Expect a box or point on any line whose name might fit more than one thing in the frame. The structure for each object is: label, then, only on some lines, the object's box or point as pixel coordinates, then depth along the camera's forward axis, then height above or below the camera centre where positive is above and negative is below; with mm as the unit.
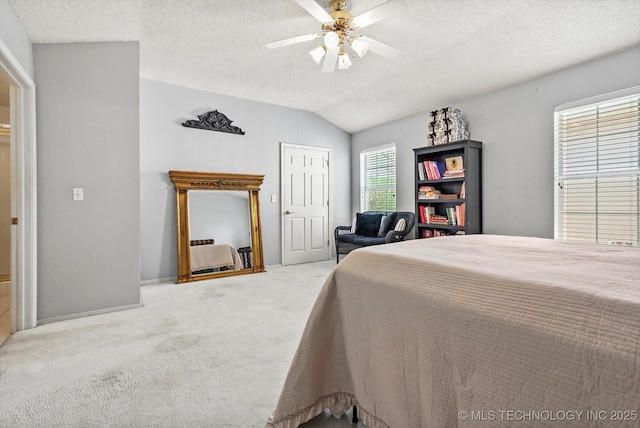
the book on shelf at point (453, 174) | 3982 +468
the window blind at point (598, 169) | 2877 +388
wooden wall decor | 4543 +1277
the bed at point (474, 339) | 714 -360
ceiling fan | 2260 +1407
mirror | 4324 -164
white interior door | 5336 +139
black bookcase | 3898 +267
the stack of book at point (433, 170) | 4203 +546
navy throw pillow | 5164 -196
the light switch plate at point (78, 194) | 2887 +174
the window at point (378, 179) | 5398 +574
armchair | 4625 -273
